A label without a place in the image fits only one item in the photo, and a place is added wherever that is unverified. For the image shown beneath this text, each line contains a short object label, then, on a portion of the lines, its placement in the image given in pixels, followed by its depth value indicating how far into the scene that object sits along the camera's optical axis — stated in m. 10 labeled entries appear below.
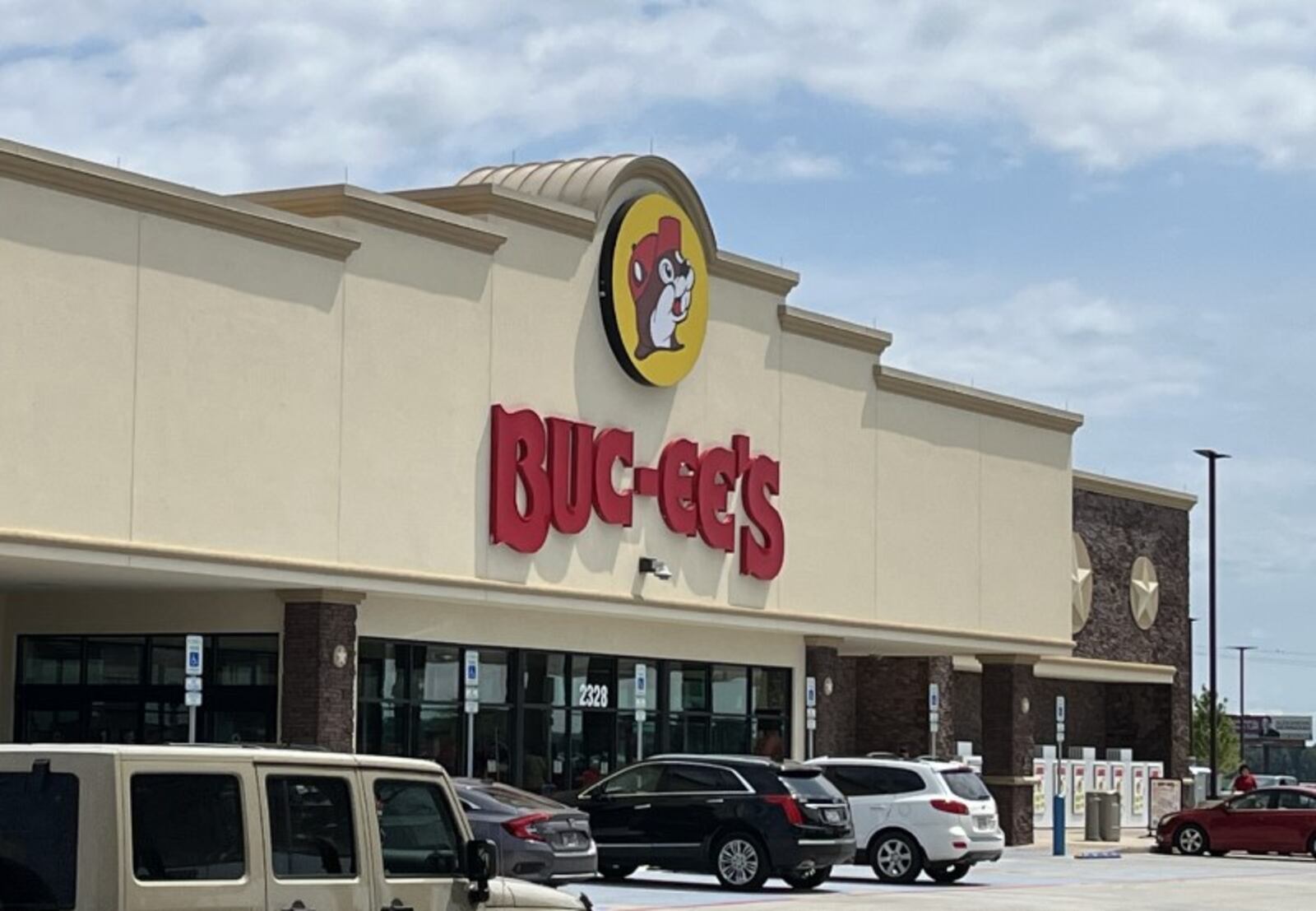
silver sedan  25.52
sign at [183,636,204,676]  27.92
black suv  30.25
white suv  33.59
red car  44.94
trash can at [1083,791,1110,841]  49.97
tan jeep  10.14
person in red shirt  55.28
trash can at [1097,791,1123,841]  50.12
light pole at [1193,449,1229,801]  59.62
